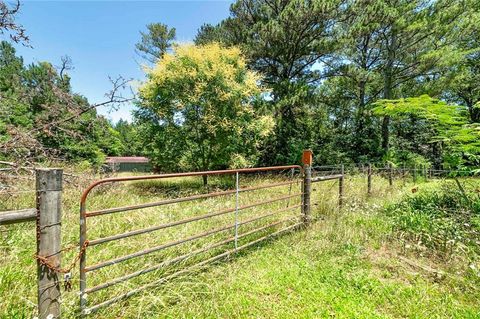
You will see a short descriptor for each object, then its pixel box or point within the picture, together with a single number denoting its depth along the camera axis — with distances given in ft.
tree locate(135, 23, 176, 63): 64.69
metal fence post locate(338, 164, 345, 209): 16.96
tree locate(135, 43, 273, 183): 32.63
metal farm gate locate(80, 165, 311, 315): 7.35
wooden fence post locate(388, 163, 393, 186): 27.05
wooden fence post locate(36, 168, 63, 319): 5.91
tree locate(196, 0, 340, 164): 42.16
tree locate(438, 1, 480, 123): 40.78
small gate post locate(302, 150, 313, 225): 14.71
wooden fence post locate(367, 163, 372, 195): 23.82
